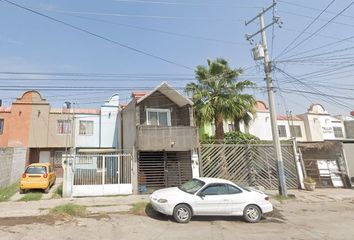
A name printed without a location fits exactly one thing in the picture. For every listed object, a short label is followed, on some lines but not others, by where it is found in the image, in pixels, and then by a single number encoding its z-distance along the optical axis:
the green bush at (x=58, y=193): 15.01
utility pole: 16.23
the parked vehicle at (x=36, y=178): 15.92
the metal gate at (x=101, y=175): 15.49
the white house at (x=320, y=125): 35.84
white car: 10.60
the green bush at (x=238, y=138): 19.98
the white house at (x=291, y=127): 34.78
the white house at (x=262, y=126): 33.25
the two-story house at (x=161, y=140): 17.41
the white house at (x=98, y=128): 26.78
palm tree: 20.20
